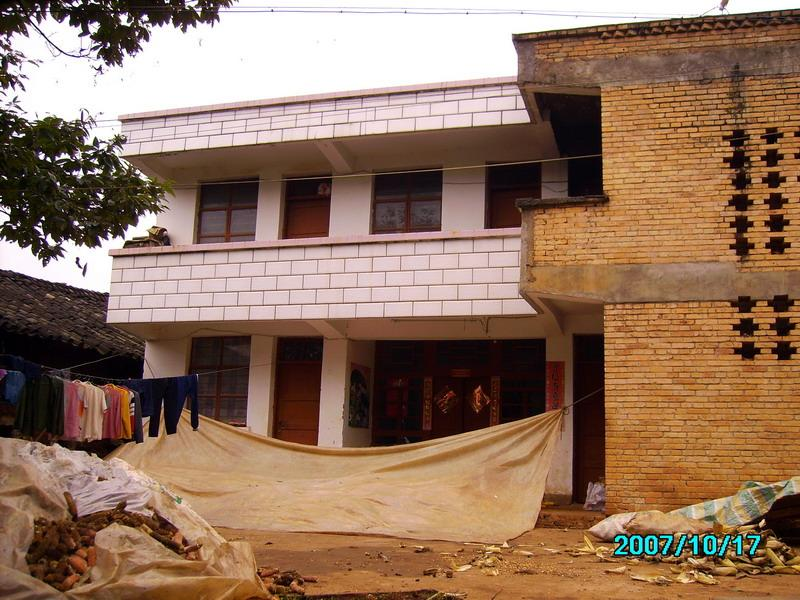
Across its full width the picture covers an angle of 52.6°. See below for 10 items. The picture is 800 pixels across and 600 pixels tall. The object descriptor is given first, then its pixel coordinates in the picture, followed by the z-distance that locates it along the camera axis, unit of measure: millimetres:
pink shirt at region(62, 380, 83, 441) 8180
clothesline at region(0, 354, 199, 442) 7535
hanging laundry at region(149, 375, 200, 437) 10242
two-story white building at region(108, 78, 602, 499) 12547
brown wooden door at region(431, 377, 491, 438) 13867
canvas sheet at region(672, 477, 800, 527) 8172
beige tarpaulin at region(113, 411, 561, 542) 9578
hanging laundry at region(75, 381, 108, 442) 8477
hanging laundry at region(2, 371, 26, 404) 7191
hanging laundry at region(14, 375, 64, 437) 7621
